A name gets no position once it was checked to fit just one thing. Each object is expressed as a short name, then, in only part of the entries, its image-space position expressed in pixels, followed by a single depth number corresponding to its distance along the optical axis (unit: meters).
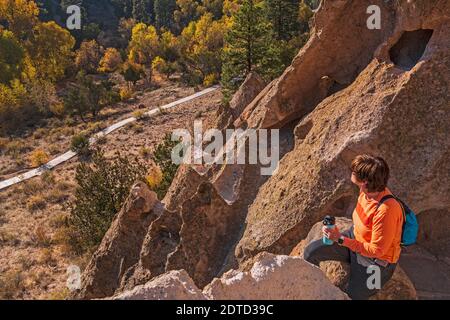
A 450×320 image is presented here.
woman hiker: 4.48
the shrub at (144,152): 32.22
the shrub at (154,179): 21.65
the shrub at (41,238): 21.86
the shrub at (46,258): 19.94
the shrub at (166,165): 19.19
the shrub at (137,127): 38.34
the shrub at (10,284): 17.27
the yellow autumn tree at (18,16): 65.88
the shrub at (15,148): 37.78
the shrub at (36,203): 26.45
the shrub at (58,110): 48.78
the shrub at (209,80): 52.09
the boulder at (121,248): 10.30
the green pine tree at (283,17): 40.53
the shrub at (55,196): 27.28
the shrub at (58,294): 15.45
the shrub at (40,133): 41.91
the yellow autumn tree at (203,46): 55.84
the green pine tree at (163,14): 84.94
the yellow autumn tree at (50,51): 59.41
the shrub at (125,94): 52.31
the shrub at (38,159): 34.25
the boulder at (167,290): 4.33
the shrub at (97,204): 18.27
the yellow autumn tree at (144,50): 68.25
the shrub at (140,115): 41.81
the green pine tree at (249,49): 26.33
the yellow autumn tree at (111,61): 67.00
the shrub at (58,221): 23.47
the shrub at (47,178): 29.81
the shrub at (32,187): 28.77
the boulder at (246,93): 14.40
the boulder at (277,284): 4.89
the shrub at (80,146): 34.83
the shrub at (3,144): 39.12
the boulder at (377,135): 7.37
